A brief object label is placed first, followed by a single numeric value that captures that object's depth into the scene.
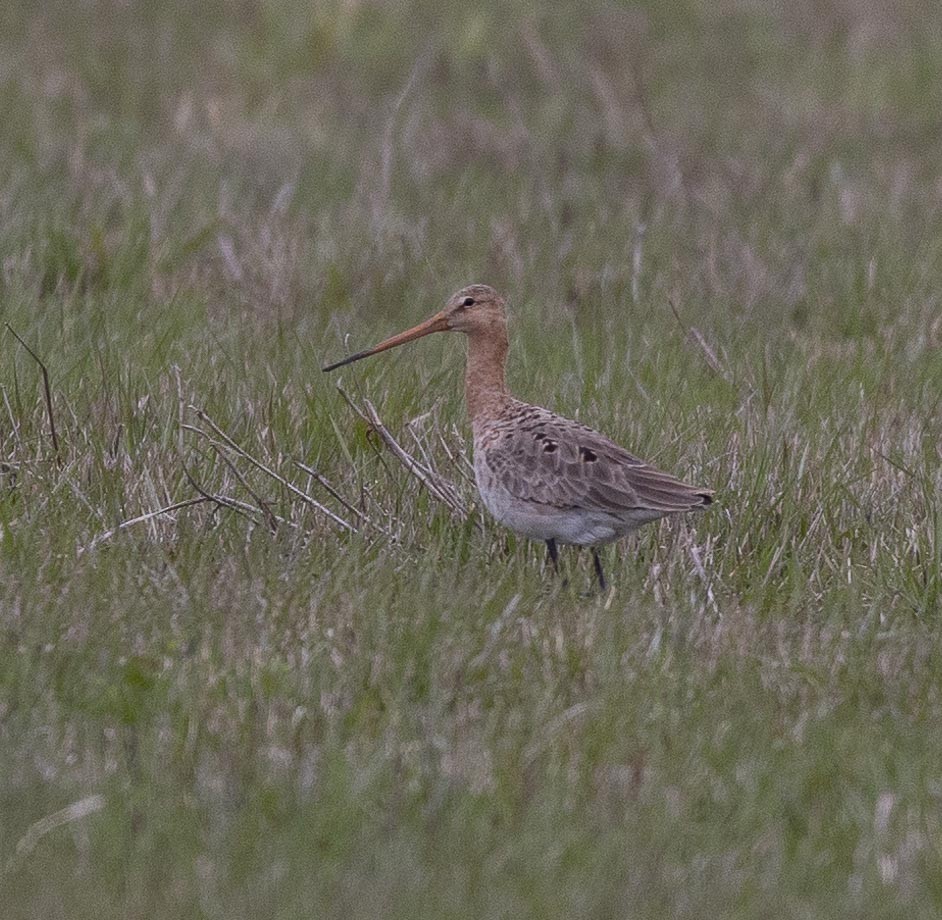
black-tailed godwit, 10.67
